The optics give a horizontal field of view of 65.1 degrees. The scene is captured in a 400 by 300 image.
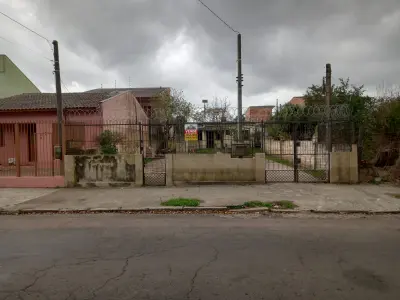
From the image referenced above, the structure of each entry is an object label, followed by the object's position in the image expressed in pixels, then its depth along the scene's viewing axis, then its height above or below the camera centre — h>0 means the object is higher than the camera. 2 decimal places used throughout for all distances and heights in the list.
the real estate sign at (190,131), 11.55 +0.35
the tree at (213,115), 11.54 +0.93
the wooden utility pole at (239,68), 12.48 +2.86
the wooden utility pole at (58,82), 11.63 +2.25
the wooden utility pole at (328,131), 11.61 +0.27
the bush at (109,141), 13.09 +0.03
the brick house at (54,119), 12.38 +1.16
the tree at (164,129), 11.42 +0.46
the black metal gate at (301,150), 11.60 -0.45
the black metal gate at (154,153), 11.77 -0.48
